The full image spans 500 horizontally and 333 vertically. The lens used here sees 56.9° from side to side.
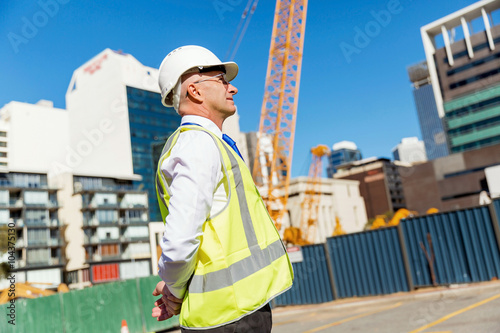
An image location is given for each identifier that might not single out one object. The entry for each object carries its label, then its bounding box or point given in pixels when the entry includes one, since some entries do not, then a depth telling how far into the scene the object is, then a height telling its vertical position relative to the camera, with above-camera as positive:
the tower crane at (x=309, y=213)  57.16 +4.05
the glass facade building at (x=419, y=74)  150.12 +47.66
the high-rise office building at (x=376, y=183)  121.94 +12.27
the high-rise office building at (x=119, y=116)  95.12 +30.72
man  1.67 +0.03
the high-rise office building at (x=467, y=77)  88.31 +27.41
